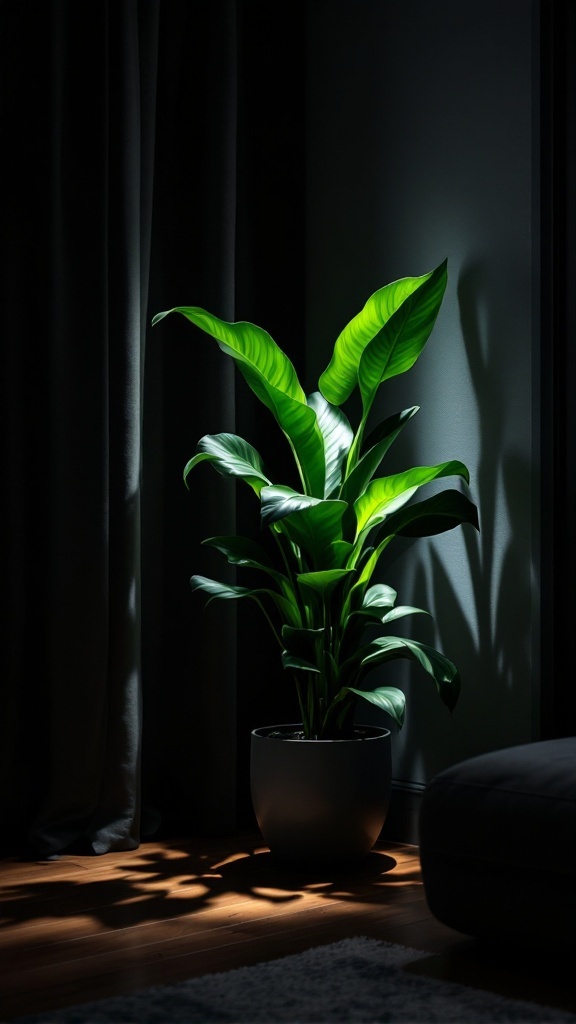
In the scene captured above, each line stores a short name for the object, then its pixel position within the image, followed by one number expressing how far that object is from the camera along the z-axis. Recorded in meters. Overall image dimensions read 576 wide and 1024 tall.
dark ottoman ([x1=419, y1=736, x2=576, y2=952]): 1.64
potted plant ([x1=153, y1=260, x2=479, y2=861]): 2.38
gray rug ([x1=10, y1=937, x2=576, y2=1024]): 1.50
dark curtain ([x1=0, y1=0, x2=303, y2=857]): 2.60
